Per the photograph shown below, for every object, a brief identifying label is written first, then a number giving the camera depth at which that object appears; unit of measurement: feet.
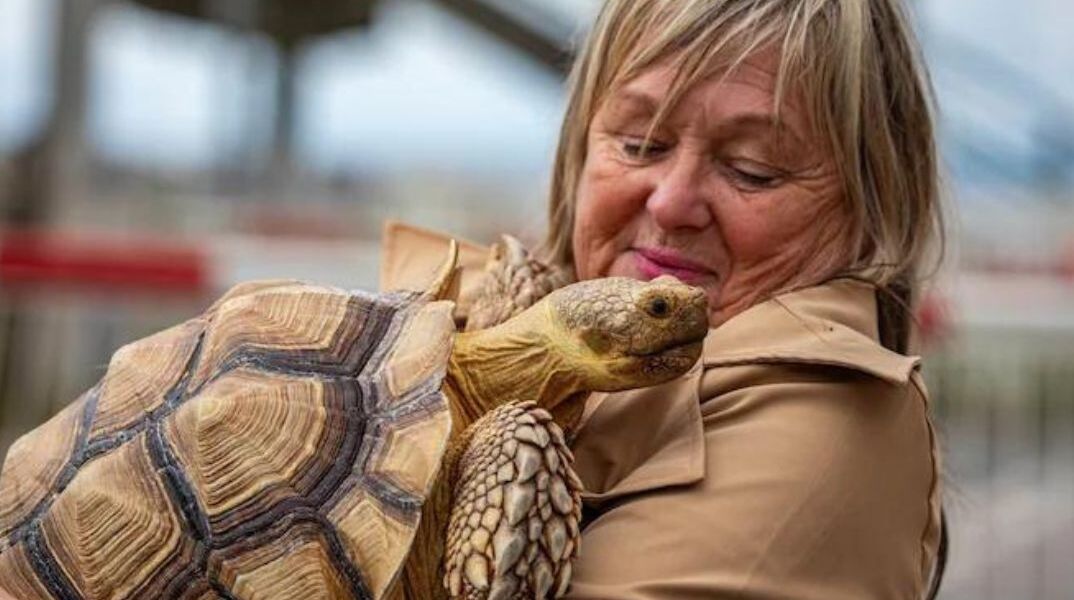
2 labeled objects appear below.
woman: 5.21
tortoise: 5.02
